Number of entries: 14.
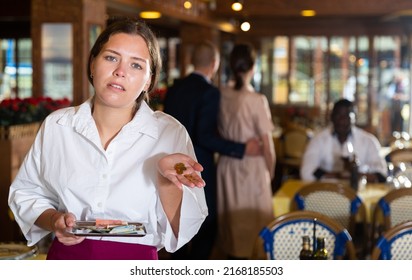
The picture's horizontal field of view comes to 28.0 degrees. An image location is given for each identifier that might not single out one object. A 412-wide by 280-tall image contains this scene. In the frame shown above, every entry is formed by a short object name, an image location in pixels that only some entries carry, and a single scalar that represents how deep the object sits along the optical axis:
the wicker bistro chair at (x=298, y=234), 3.12
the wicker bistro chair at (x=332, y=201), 4.04
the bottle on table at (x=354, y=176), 4.44
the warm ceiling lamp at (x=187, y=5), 7.98
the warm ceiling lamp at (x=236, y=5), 5.08
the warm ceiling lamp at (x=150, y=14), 7.46
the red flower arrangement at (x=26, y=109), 4.89
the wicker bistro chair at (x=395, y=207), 3.89
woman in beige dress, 4.89
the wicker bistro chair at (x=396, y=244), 2.86
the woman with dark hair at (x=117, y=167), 1.68
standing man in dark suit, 4.50
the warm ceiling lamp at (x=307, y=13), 8.46
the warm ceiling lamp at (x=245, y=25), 4.67
